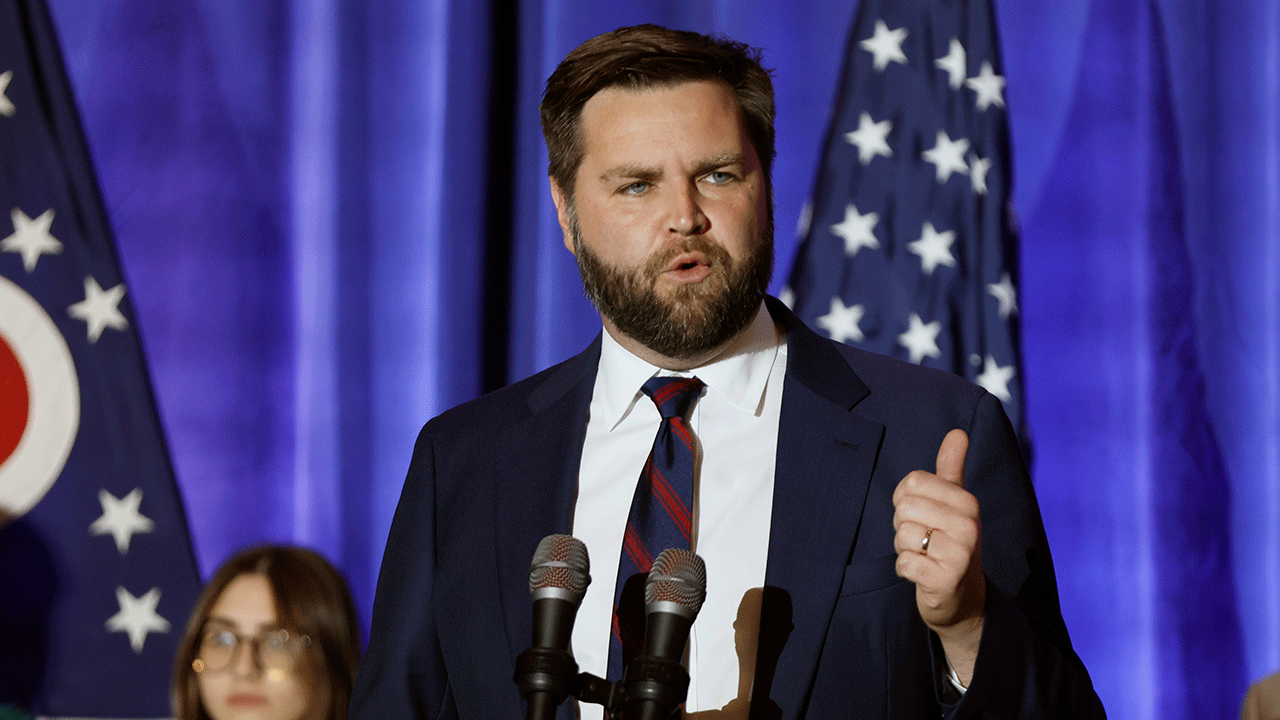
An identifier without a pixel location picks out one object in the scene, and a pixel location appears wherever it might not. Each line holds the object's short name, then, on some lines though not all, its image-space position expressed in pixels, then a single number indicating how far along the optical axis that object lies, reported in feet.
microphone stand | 13.48
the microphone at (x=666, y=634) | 13.48
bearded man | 14.14
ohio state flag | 16.74
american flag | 16.84
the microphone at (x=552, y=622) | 13.52
